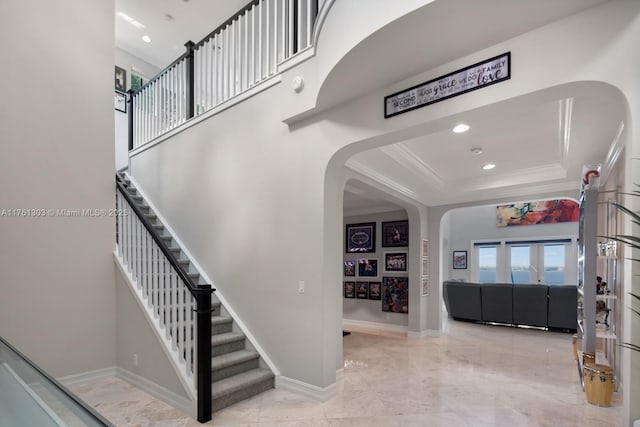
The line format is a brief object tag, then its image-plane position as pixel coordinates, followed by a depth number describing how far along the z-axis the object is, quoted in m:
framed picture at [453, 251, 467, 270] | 12.08
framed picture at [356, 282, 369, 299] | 7.51
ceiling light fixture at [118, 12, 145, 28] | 6.49
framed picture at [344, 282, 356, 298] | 7.71
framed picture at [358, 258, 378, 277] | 7.44
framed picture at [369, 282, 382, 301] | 7.33
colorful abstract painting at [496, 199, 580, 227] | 10.35
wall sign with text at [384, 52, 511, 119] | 2.34
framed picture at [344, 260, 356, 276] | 7.78
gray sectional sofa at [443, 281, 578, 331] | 6.60
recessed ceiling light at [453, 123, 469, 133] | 3.25
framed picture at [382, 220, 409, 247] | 7.04
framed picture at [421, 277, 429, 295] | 6.55
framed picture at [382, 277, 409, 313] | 6.89
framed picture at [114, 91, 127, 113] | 6.88
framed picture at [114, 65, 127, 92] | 7.11
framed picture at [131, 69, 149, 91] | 7.51
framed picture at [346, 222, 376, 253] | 7.54
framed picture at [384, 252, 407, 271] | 7.02
